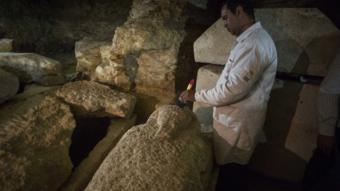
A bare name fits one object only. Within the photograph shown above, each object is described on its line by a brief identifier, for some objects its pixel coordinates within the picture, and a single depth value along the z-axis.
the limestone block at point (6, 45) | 3.27
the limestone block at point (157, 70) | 2.81
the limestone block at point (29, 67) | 2.60
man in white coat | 1.85
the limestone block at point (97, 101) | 2.44
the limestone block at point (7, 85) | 2.12
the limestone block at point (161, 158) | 1.51
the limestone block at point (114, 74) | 2.96
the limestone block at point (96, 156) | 1.95
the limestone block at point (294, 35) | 2.34
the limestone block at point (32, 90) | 2.34
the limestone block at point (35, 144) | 1.66
